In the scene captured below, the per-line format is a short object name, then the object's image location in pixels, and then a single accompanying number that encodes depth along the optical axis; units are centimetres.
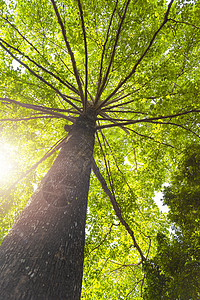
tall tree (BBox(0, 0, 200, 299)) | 154
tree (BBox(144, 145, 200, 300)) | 346
